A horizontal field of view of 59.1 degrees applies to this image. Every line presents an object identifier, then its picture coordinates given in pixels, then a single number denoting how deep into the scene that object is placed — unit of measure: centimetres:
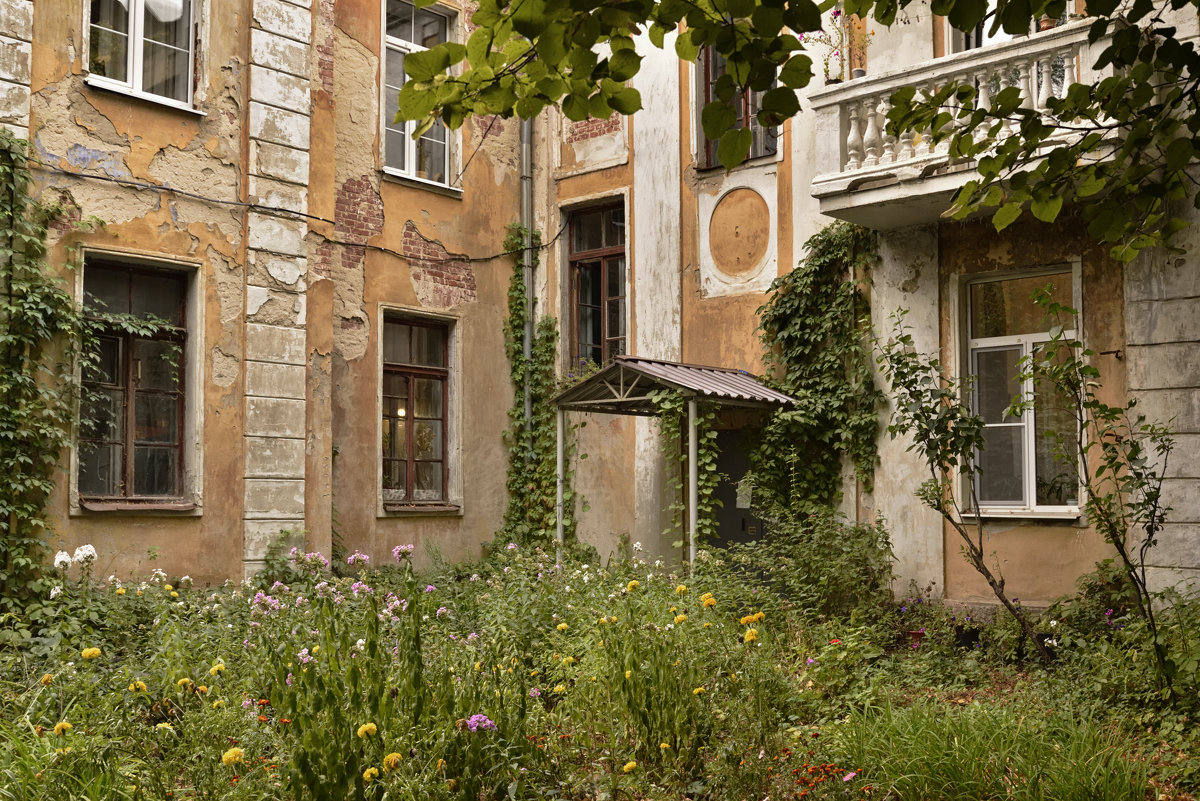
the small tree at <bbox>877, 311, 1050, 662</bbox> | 754
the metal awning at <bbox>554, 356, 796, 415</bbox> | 994
